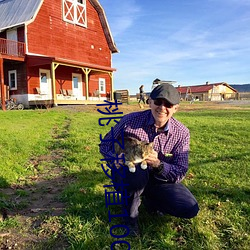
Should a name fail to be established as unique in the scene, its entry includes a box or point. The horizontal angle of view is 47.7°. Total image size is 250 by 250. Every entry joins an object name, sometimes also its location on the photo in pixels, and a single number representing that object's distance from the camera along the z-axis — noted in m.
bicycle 17.13
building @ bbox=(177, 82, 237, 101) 50.91
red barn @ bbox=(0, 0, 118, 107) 18.28
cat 2.43
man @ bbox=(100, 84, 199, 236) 2.73
